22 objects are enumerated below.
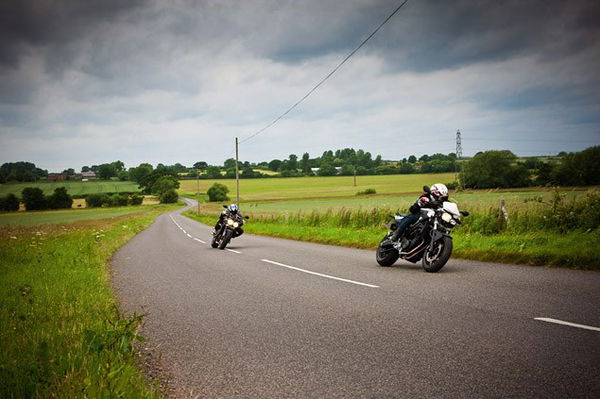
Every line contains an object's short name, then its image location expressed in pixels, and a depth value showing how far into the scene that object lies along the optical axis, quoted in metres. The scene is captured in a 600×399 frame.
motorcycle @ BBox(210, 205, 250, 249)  16.20
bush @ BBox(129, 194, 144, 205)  111.76
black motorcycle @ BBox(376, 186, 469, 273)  8.37
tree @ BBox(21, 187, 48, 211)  79.88
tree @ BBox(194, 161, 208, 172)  114.12
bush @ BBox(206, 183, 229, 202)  104.06
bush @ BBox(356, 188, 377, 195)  73.90
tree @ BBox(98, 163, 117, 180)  160.00
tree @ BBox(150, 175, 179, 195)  127.94
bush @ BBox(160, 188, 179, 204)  124.12
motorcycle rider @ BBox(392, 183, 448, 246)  8.81
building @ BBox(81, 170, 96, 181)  154.25
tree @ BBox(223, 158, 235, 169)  151.23
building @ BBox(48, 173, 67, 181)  121.08
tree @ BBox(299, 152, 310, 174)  134.46
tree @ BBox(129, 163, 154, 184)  160.50
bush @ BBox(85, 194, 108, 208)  95.18
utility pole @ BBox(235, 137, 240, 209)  39.22
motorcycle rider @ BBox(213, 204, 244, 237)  16.86
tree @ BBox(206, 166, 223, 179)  139.88
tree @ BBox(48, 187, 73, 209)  84.38
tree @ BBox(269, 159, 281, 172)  147.82
